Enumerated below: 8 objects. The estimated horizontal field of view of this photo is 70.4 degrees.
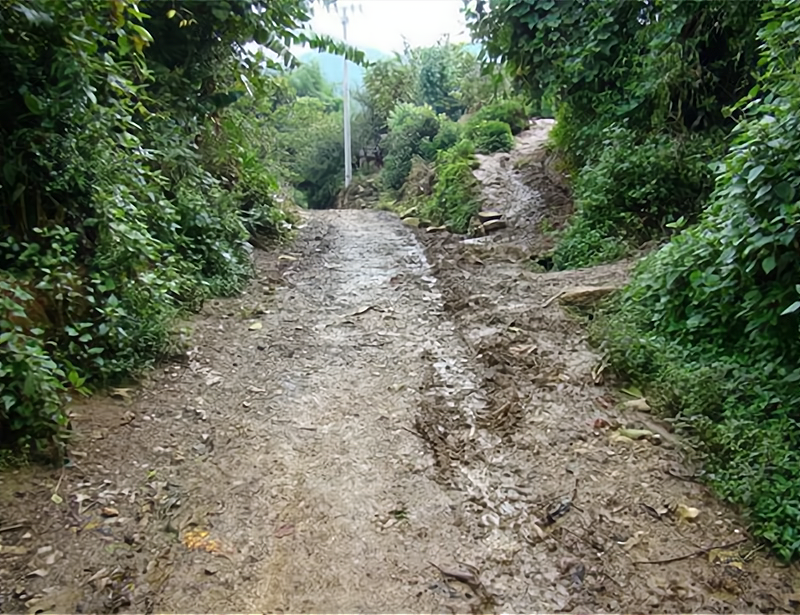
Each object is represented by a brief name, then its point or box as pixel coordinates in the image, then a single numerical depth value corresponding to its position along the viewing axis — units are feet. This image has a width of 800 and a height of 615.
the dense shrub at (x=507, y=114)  39.42
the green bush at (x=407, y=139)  46.32
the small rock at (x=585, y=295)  13.93
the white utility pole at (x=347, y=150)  54.80
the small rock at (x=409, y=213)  32.54
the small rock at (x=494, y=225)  23.71
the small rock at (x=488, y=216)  24.68
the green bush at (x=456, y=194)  26.32
